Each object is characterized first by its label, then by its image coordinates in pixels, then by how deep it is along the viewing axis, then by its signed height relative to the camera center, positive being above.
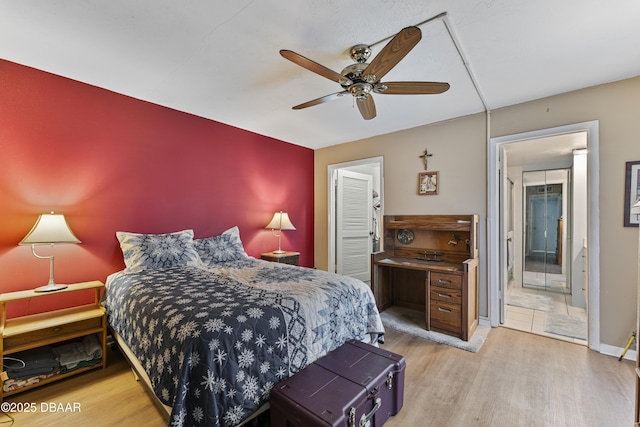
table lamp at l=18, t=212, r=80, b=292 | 2.07 -0.18
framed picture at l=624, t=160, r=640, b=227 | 2.34 +0.22
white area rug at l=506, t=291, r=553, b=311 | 3.79 -1.31
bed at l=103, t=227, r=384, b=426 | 1.30 -0.68
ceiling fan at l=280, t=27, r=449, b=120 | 1.57 +0.95
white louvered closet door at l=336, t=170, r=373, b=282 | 4.74 -0.19
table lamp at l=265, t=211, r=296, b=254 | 3.98 -0.15
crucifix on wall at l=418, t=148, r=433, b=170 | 3.56 +0.77
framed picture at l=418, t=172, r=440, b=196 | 3.48 +0.40
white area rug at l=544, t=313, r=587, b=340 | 2.90 -1.30
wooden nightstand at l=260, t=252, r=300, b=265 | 3.76 -0.64
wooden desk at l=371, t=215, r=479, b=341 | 2.81 -0.68
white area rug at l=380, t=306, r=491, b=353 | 2.66 -1.30
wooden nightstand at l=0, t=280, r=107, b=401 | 1.92 -0.90
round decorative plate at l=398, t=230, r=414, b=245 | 3.67 -0.32
